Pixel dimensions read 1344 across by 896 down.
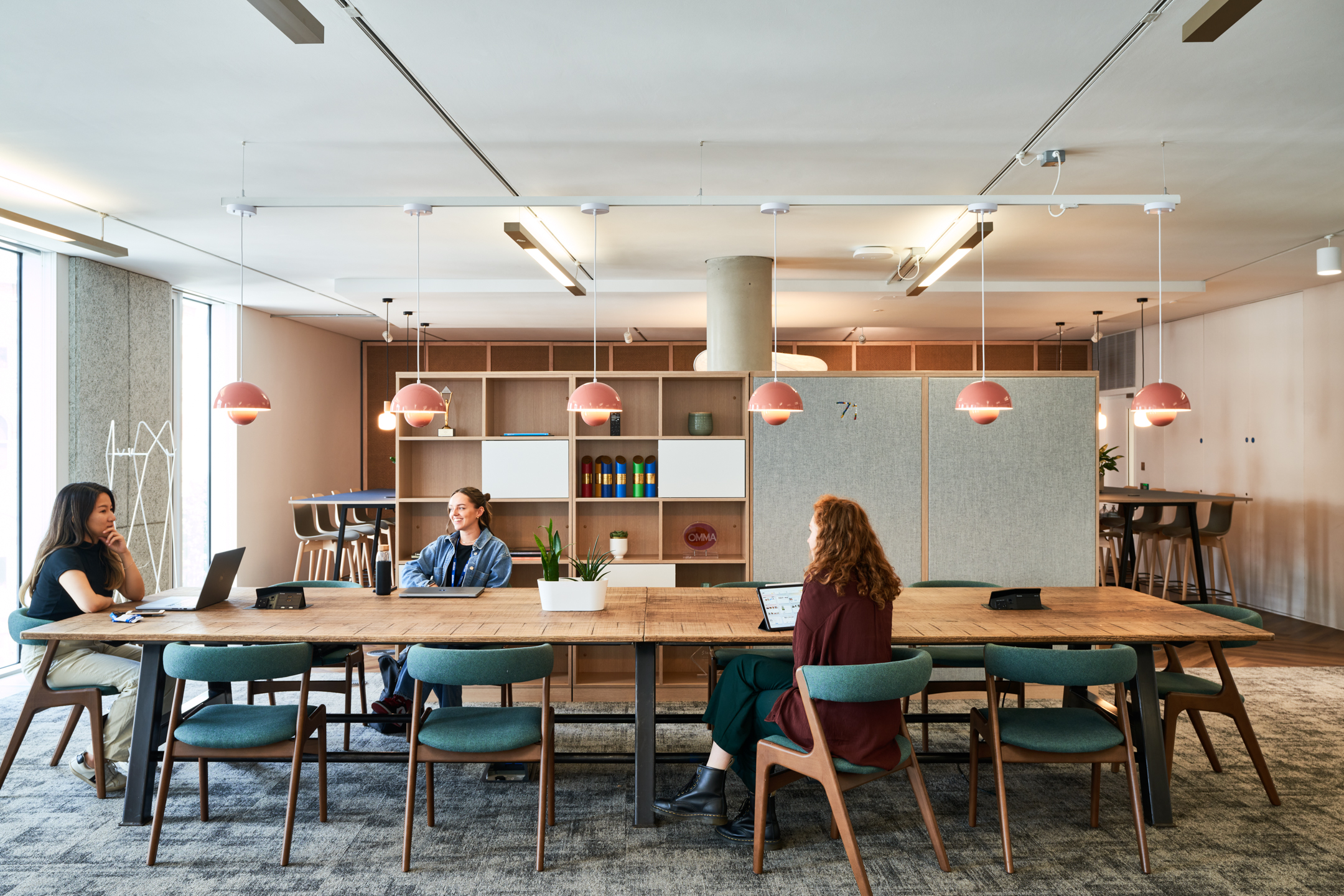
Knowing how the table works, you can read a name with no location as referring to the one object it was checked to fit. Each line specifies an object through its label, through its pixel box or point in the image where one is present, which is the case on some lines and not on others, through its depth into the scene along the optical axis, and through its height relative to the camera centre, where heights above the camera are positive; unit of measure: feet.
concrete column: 21.42 +3.51
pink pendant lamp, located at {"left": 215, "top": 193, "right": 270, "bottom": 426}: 13.87 +0.89
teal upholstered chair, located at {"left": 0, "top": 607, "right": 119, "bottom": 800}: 12.14 -3.54
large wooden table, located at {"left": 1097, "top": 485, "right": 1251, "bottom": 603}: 25.76 -1.55
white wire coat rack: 22.06 -0.33
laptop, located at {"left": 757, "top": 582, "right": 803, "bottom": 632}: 11.59 -2.10
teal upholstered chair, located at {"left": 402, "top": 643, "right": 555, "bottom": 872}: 10.12 -3.47
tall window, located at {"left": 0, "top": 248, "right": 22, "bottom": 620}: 19.80 +1.10
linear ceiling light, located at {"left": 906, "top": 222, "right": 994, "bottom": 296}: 17.04 +4.30
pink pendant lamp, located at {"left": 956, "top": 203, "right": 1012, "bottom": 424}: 14.14 +0.92
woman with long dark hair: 12.59 -2.02
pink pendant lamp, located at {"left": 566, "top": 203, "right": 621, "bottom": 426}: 14.26 +0.94
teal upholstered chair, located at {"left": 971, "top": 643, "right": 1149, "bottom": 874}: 10.27 -3.55
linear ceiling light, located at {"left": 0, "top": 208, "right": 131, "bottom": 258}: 15.16 +4.22
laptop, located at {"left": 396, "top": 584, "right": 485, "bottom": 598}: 14.08 -2.29
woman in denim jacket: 15.29 -1.85
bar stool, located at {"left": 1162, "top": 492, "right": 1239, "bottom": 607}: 27.02 -2.54
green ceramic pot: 19.72 +0.71
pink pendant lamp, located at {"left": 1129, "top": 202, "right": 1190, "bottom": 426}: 13.28 +0.82
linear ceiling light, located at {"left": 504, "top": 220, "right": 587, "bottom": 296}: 16.63 +4.29
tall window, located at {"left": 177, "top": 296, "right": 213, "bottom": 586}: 27.40 +0.50
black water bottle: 13.97 -1.97
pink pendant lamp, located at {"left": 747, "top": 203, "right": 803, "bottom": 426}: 14.16 +0.90
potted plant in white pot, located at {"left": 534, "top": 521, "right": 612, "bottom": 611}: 12.69 -2.02
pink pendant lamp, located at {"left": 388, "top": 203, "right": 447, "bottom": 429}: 14.92 +0.93
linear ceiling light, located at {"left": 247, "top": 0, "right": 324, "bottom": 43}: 8.18 +4.28
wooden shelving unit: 19.83 -0.09
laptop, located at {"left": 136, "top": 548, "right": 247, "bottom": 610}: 13.01 -2.05
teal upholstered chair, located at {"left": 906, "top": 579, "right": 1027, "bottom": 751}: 13.65 -3.52
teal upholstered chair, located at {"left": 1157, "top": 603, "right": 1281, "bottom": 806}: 12.35 -3.61
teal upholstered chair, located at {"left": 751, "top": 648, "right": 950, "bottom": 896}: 9.54 -3.56
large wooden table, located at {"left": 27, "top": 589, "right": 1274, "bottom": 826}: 11.14 -2.38
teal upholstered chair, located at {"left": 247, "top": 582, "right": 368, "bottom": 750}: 13.55 -3.58
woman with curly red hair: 9.97 -2.06
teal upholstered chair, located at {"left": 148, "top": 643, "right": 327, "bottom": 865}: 10.39 -3.48
